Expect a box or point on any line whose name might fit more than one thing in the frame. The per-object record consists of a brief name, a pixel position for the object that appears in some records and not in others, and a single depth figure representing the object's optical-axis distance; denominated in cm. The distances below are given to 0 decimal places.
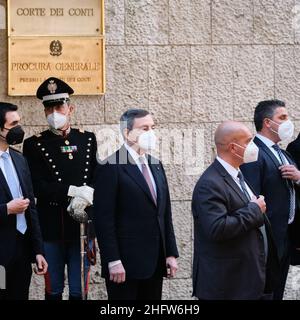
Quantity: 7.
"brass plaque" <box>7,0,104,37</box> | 1145
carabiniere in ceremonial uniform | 980
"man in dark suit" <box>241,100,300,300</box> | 968
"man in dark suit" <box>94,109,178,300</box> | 887
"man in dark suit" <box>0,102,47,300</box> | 898
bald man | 786
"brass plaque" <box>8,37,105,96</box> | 1142
